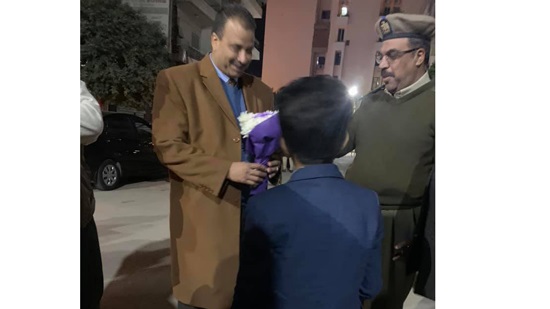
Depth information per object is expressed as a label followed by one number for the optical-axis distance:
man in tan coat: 0.95
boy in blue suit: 0.73
